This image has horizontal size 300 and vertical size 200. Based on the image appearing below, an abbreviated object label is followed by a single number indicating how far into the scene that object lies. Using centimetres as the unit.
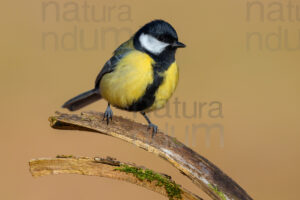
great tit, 607
